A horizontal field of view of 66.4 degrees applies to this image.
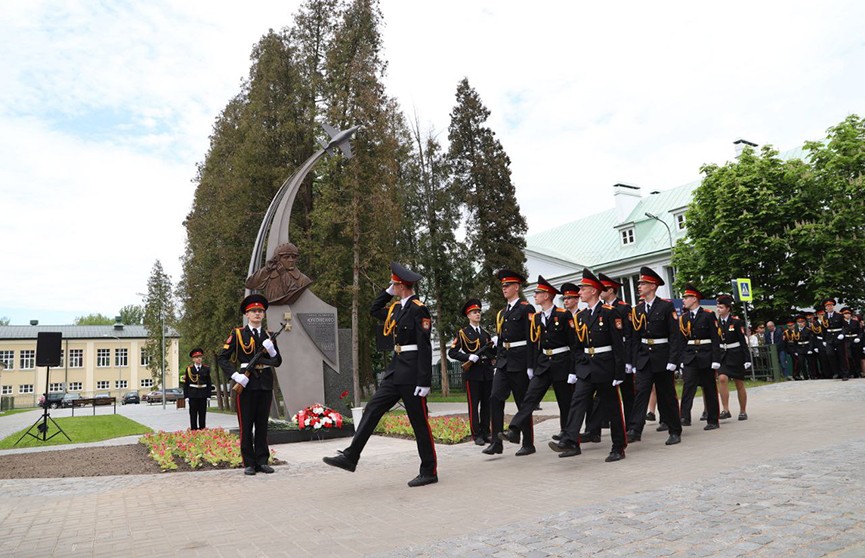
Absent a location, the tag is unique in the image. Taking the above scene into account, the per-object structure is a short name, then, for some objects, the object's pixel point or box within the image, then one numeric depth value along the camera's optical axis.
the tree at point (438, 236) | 33.62
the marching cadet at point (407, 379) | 7.01
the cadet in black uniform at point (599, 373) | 7.78
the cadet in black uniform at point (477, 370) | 10.36
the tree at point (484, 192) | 34.66
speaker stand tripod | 16.71
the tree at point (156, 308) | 64.12
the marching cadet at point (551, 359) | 8.30
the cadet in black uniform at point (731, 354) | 11.16
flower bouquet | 12.54
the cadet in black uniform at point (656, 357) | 9.08
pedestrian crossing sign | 22.22
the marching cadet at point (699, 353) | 10.24
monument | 15.22
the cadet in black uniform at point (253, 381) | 8.55
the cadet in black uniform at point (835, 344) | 19.12
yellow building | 82.00
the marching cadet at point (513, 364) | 8.68
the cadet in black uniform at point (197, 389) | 15.37
